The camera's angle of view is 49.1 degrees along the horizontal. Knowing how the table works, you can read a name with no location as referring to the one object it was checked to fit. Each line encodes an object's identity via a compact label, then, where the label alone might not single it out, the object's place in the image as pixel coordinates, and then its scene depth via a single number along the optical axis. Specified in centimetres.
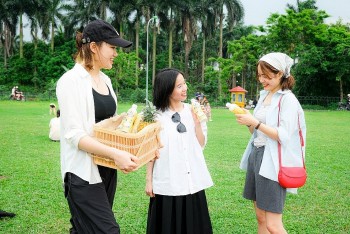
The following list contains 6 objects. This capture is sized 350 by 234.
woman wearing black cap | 213
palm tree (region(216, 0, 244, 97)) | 4026
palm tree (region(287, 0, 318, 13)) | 3869
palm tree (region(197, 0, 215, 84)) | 4003
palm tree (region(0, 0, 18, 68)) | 4212
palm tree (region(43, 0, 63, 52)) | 4278
